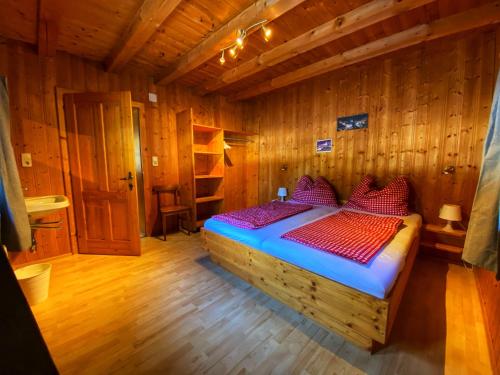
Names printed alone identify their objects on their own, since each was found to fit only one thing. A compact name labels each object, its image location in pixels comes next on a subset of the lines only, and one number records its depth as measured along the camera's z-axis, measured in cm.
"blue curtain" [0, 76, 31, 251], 129
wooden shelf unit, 354
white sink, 182
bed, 130
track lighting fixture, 188
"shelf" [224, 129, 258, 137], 401
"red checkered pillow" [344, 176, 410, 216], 261
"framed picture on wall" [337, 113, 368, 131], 311
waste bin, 179
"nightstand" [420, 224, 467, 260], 239
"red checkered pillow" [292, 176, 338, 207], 322
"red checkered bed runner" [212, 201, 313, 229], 223
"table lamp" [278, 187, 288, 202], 397
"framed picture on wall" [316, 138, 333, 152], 349
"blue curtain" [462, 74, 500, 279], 105
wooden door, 267
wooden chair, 331
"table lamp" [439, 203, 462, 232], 231
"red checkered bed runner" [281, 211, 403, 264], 155
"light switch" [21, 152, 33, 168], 245
